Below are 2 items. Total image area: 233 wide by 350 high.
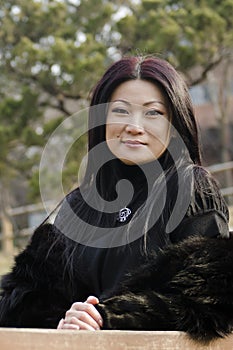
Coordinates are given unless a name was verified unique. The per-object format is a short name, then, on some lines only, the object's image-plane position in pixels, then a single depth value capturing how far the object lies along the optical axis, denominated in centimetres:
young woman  146
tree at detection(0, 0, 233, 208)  757
